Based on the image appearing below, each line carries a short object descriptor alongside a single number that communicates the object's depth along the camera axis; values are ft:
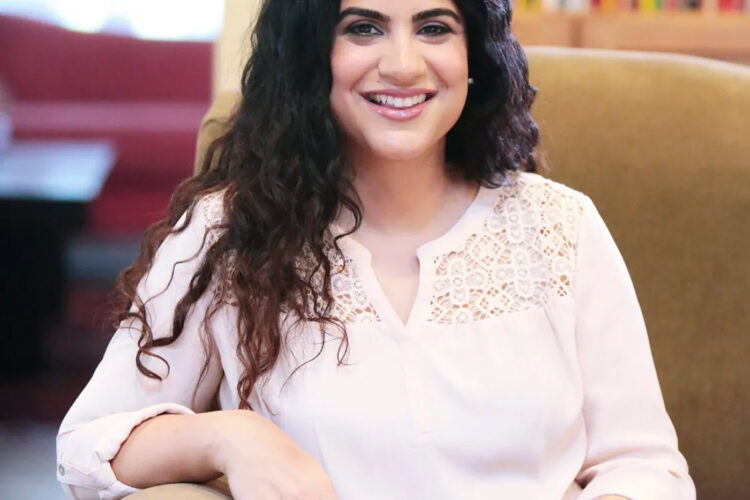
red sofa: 23.27
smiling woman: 6.73
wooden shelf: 15.37
